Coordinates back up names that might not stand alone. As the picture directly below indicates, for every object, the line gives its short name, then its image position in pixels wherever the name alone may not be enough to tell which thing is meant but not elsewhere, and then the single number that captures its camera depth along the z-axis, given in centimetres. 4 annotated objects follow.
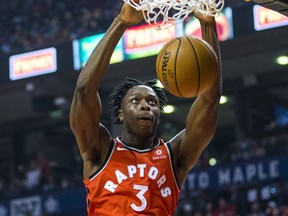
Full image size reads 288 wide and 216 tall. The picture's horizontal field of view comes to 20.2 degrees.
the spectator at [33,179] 1947
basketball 481
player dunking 484
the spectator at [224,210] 1567
